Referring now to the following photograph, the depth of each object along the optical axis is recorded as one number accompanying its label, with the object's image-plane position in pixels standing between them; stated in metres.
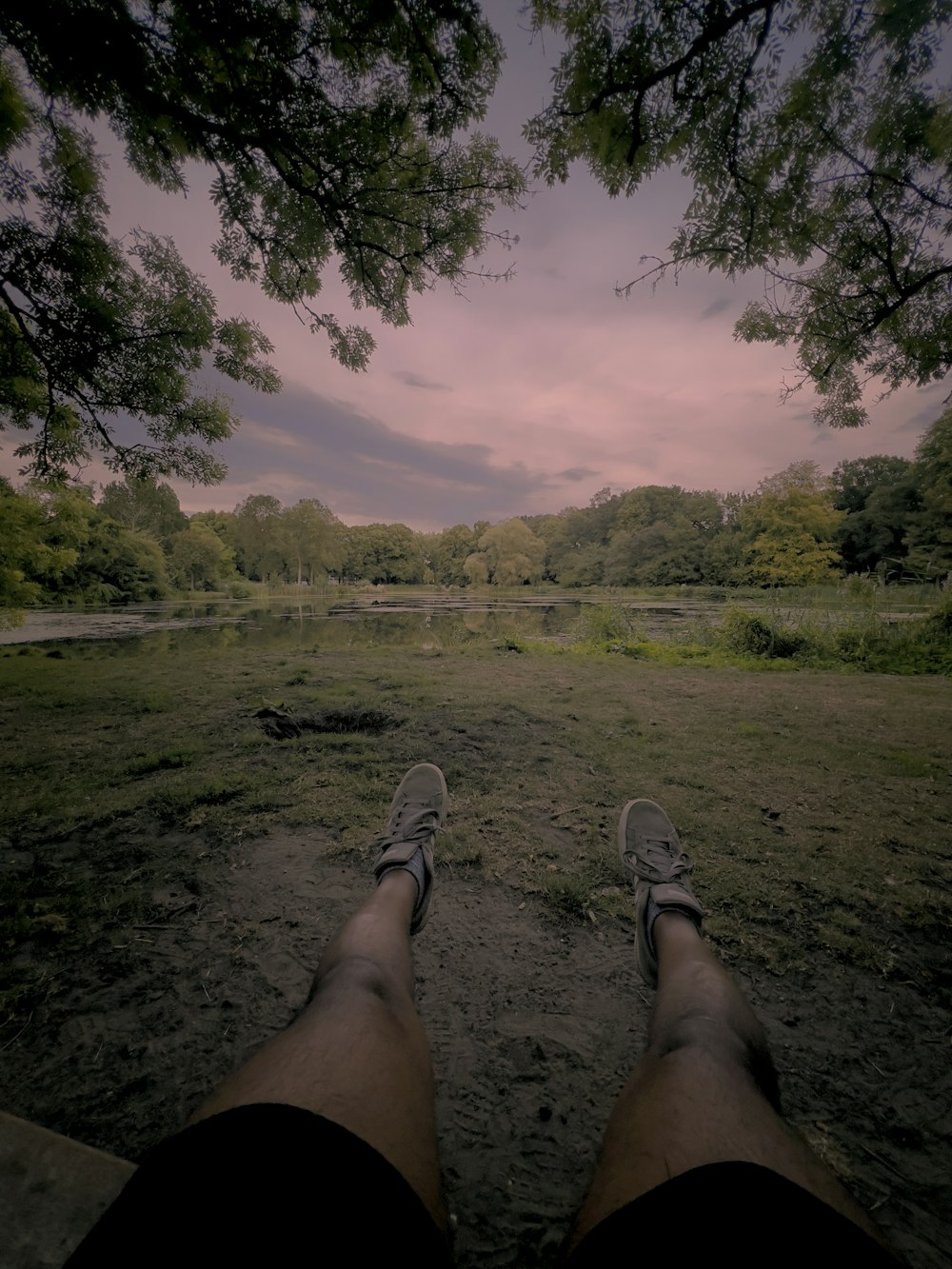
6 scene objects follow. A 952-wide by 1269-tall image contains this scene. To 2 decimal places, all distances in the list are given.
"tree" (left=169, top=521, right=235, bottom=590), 44.31
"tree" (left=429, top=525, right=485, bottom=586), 84.94
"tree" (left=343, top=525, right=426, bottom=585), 82.19
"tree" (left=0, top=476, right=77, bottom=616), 9.26
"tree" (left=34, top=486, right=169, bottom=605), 28.89
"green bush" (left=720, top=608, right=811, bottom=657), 9.66
